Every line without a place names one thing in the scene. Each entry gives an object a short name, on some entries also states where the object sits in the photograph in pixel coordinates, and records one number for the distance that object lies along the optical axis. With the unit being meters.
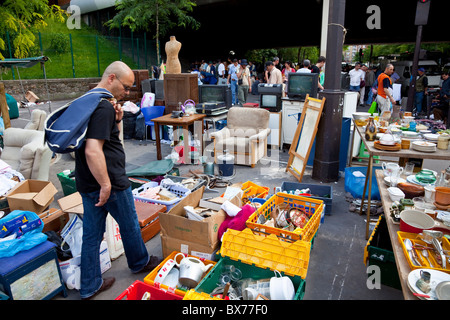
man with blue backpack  2.38
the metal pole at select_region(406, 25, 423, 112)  9.12
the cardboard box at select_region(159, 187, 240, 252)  3.03
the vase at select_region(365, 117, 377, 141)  4.10
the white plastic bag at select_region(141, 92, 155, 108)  8.49
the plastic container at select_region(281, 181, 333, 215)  4.52
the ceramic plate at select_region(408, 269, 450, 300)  1.63
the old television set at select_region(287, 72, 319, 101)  6.79
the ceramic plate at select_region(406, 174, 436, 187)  2.95
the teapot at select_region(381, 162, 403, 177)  3.13
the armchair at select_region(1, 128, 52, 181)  4.73
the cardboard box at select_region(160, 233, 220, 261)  3.06
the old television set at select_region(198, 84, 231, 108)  7.83
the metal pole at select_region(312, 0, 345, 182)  4.95
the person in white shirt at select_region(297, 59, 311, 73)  8.43
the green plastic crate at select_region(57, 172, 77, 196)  4.65
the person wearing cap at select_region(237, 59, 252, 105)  13.55
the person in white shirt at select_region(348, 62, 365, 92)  13.88
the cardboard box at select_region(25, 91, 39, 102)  14.04
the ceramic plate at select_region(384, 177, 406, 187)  3.02
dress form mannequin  7.73
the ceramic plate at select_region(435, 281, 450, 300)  1.59
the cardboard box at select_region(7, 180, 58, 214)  3.70
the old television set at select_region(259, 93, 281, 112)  7.19
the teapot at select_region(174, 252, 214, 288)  2.60
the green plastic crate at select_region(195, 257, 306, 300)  2.43
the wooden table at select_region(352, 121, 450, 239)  3.40
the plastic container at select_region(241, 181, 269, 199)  4.44
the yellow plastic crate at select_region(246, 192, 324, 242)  2.83
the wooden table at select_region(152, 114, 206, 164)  6.21
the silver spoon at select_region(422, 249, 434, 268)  1.89
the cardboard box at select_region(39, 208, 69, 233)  3.46
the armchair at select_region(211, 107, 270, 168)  6.18
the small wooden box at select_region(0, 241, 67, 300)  2.44
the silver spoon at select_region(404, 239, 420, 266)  1.90
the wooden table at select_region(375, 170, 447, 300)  1.73
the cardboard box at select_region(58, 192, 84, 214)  3.22
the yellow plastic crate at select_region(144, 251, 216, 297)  2.45
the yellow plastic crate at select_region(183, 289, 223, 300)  2.18
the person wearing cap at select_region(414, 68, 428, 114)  11.32
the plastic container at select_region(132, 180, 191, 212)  3.99
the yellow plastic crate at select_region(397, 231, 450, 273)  1.83
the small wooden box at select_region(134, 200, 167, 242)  3.65
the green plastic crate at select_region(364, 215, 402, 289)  2.83
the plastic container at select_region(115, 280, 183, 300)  2.43
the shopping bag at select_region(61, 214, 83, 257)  2.97
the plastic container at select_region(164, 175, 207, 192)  4.91
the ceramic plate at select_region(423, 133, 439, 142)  3.96
